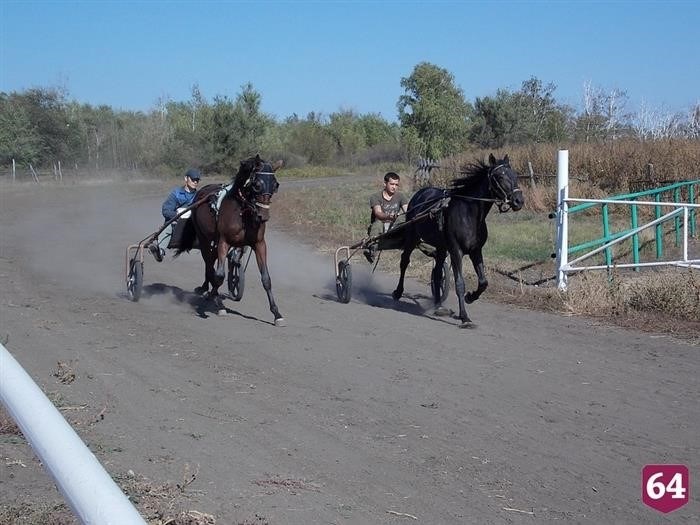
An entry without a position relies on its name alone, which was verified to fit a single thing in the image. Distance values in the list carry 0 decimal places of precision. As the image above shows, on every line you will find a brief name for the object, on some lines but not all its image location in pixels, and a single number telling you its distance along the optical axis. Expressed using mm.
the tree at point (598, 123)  38484
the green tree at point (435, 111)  50406
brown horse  10930
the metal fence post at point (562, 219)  12898
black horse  10836
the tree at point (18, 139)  50719
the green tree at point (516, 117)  46281
